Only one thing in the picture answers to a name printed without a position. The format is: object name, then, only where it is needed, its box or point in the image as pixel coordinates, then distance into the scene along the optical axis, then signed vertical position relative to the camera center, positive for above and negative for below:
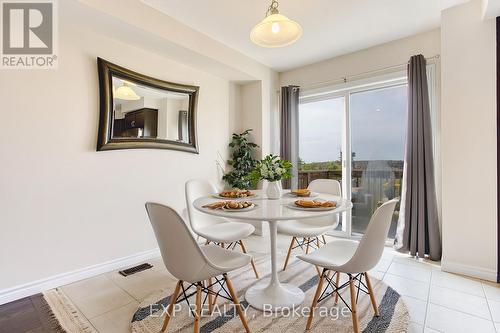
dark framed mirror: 2.52 +0.61
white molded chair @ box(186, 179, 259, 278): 2.20 -0.58
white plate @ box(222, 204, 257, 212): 1.66 -0.29
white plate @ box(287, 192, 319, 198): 2.25 -0.27
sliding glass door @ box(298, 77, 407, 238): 3.30 +0.31
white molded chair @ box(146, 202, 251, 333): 1.32 -0.48
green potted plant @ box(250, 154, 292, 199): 2.12 -0.06
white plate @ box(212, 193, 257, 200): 2.22 -0.28
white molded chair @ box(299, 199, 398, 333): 1.42 -0.56
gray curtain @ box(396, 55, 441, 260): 2.81 -0.17
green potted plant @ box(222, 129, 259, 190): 3.79 +0.05
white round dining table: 1.54 -0.31
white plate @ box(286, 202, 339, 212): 1.63 -0.28
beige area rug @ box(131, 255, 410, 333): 1.66 -1.05
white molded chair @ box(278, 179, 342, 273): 2.30 -0.57
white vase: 2.19 -0.22
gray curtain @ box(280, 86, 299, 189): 3.97 +0.60
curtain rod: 3.02 +1.22
